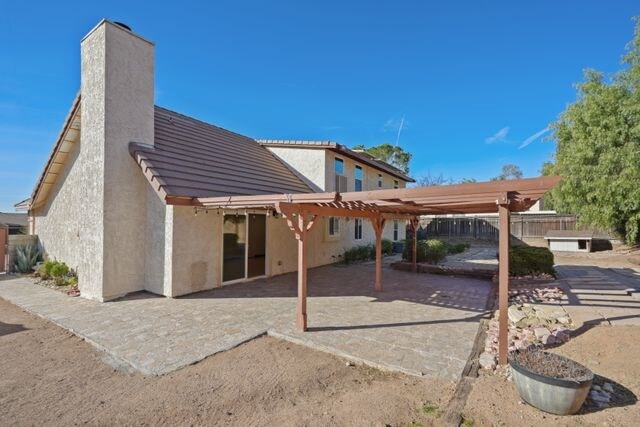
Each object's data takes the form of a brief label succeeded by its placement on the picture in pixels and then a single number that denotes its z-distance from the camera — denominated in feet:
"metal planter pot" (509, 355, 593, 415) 10.98
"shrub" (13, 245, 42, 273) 38.88
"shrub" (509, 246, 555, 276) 36.17
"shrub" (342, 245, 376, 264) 50.74
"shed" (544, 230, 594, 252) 61.72
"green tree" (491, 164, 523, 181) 215.61
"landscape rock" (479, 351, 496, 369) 15.12
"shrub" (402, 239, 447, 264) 47.14
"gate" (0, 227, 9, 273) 40.60
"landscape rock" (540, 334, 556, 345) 17.88
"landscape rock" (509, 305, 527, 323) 21.80
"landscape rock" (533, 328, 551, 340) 18.53
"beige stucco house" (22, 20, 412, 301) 27.09
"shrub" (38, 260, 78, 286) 31.87
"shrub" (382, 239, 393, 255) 60.49
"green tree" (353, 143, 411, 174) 132.05
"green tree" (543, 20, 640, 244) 50.65
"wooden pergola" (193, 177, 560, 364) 14.17
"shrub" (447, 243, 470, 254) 63.94
